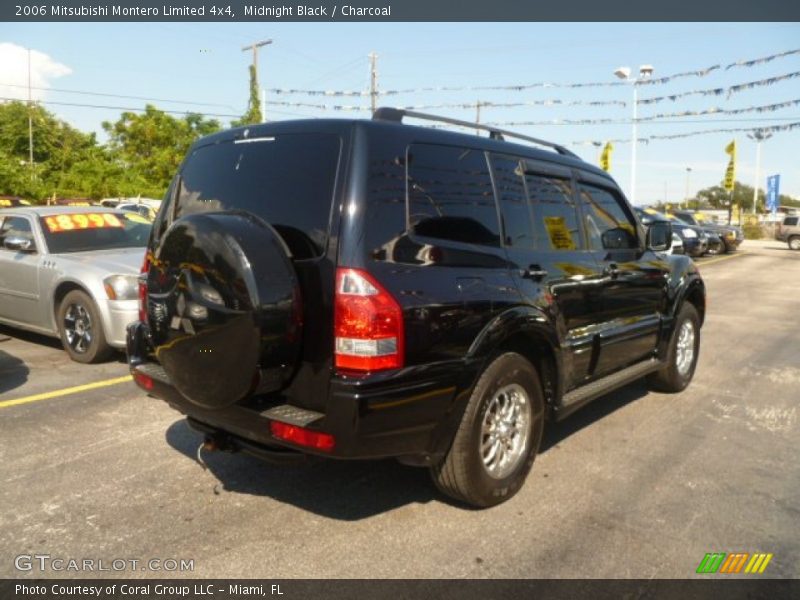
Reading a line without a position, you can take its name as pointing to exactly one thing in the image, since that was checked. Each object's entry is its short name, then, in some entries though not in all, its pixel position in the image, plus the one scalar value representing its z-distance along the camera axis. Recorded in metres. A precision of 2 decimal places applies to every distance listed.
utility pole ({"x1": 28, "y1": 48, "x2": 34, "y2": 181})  43.75
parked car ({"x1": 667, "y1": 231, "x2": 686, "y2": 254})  19.72
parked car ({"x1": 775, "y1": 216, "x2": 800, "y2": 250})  31.39
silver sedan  6.29
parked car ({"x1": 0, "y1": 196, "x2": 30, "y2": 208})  20.75
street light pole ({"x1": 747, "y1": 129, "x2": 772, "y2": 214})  55.49
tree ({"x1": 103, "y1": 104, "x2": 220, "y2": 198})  43.09
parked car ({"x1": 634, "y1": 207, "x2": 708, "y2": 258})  22.58
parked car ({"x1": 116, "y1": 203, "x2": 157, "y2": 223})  24.59
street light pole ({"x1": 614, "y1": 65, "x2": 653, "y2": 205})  26.30
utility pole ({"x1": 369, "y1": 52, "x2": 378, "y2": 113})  34.93
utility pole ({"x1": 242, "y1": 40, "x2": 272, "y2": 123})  34.78
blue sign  41.66
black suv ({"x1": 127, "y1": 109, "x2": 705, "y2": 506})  2.84
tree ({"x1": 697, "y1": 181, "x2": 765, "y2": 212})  94.70
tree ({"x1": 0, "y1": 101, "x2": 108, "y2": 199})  43.65
